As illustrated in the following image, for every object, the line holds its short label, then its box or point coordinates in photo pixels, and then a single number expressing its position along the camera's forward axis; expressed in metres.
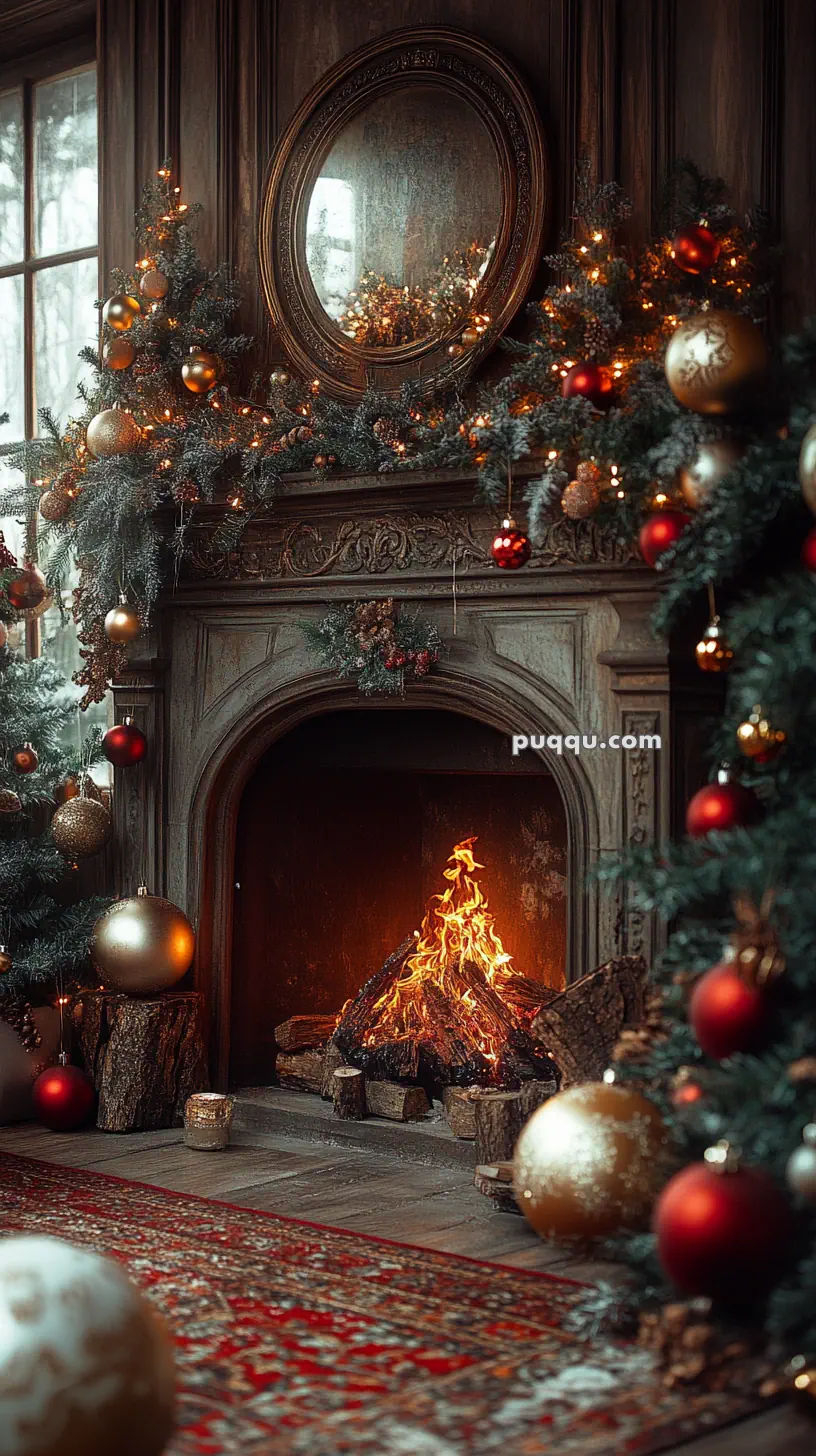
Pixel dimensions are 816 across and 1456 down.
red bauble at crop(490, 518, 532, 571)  4.21
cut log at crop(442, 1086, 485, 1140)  4.52
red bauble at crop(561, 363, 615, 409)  4.03
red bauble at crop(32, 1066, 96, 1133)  4.92
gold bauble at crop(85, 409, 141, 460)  4.93
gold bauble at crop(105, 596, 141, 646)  5.02
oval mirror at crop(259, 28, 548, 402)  4.52
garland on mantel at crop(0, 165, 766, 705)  4.01
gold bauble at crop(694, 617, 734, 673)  3.71
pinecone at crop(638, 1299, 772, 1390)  2.83
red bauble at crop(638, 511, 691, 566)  3.75
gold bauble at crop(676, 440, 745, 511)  3.62
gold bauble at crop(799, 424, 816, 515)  3.12
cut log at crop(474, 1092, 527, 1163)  4.33
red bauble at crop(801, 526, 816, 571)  3.18
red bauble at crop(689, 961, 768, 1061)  2.86
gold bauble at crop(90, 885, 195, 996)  4.93
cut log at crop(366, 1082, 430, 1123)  4.76
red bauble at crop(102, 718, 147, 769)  5.12
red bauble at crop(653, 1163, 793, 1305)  2.67
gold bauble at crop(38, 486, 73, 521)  5.05
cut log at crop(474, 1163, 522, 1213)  4.07
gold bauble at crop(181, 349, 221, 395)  4.93
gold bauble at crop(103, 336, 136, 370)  5.02
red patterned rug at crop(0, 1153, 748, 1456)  2.69
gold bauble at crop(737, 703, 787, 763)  3.29
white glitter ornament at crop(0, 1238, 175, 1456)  2.30
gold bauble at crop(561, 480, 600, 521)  4.02
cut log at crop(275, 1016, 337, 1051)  5.20
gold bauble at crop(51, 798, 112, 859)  5.18
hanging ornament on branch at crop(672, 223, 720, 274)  3.91
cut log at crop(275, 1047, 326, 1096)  5.11
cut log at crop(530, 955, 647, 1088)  3.90
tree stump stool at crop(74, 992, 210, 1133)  4.95
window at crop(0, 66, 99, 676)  5.88
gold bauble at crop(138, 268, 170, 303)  5.05
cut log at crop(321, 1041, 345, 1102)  5.01
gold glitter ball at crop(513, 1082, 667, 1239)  3.29
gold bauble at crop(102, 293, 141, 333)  5.01
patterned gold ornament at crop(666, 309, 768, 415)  3.56
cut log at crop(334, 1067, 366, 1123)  4.82
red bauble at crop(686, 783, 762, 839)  3.46
